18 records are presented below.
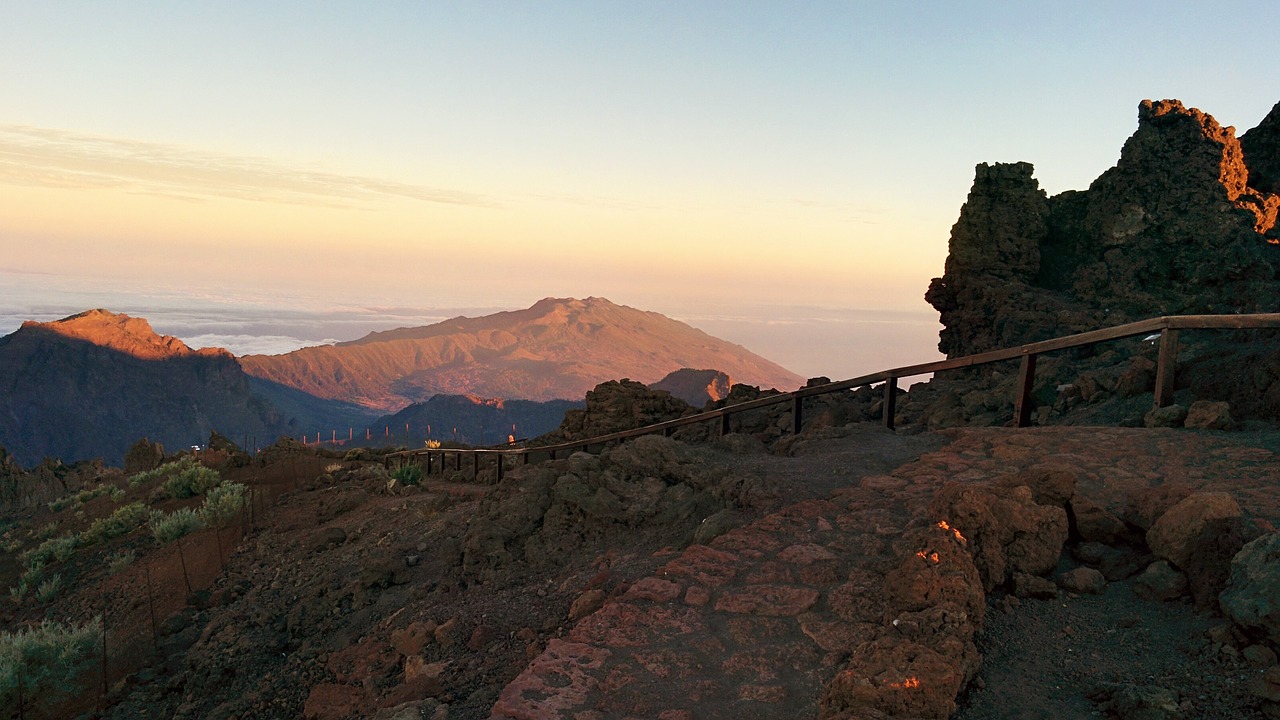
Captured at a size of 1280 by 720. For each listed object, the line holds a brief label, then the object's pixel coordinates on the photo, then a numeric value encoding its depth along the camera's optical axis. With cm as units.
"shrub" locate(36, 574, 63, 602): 1185
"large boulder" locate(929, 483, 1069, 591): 462
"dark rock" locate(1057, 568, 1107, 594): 447
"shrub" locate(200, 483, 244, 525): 1307
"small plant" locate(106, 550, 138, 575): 1211
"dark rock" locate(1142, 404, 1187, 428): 691
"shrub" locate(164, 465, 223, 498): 1658
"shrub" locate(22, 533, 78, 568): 1370
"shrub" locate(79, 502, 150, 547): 1428
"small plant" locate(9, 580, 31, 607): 1207
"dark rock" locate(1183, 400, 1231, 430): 655
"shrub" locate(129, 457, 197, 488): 1983
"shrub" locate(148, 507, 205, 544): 1275
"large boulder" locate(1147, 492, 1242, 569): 432
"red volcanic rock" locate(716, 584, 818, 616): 468
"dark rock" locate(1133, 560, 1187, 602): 425
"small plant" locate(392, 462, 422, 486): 1420
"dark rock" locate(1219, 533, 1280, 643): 350
